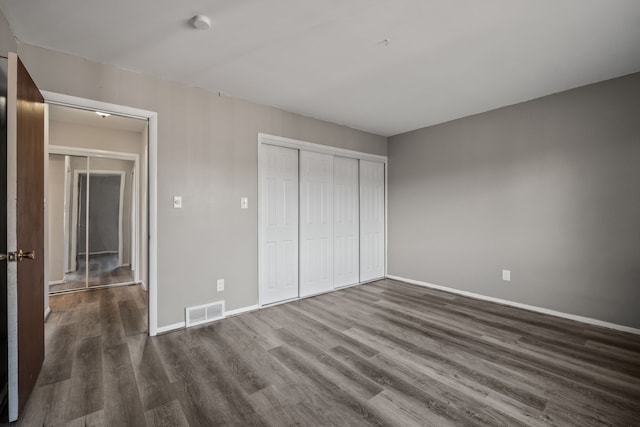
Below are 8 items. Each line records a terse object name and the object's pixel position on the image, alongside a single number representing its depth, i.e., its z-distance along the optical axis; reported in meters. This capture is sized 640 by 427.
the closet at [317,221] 3.67
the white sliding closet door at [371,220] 4.79
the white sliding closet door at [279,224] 3.60
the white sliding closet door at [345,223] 4.42
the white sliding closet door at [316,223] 4.00
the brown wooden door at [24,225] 1.60
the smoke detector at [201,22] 1.96
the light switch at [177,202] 2.91
